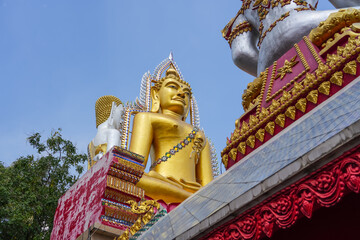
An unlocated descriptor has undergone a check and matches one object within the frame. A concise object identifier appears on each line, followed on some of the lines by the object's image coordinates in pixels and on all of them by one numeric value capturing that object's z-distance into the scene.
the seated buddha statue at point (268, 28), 5.01
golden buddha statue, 7.58
